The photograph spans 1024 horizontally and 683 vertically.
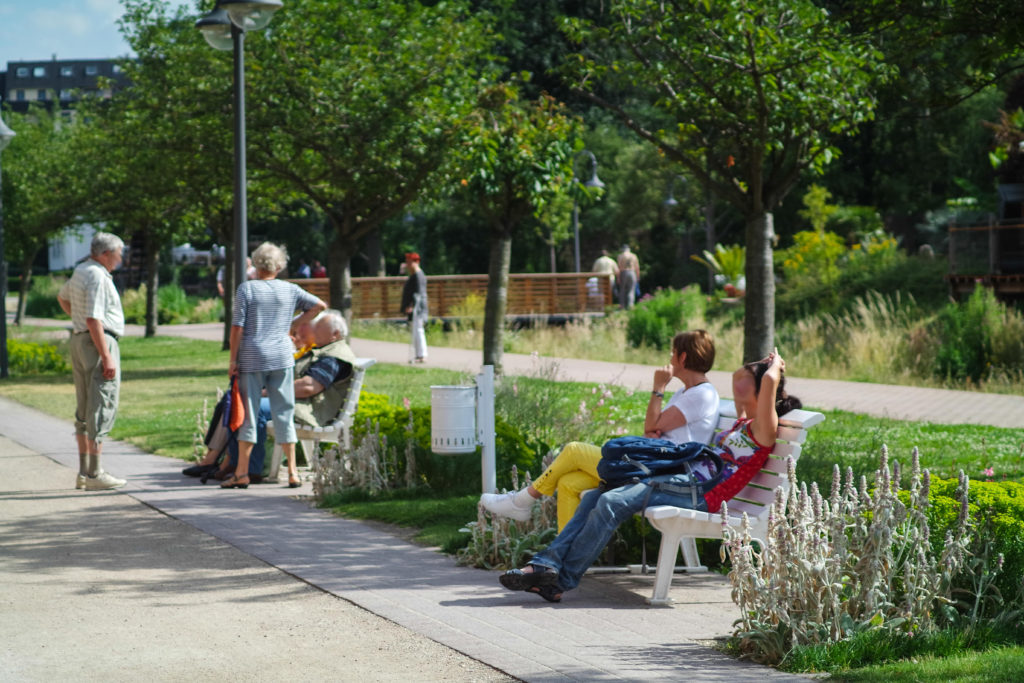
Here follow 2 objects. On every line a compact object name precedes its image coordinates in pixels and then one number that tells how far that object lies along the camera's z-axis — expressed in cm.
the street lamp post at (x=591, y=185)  3438
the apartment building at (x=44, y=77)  11781
